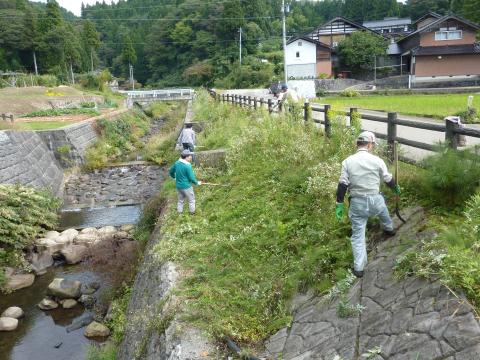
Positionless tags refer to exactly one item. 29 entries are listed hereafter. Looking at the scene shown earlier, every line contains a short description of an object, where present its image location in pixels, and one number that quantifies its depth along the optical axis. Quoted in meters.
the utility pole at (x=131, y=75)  80.24
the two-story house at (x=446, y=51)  42.22
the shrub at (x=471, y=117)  13.42
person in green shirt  9.38
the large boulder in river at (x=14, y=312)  10.35
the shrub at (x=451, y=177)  5.09
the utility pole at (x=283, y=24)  26.50
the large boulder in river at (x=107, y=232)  14.38
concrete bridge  48.25
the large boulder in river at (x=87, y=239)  14.23
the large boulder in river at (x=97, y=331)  9.52
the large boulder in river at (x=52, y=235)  14.62
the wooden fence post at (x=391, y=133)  6.97
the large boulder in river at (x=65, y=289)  11.08
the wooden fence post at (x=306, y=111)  11.10
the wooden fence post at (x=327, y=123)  9.39
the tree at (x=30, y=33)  63.11
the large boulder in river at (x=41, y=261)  12.91
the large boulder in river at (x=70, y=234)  14.74
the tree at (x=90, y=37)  81.06
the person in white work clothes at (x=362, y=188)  5.02
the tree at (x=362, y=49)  47.34
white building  50.50
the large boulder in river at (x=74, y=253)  13.31
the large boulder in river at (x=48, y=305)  10.87
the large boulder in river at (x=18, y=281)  11.88
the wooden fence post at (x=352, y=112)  8.35
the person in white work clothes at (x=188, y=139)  13.77
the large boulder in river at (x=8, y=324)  9.93
